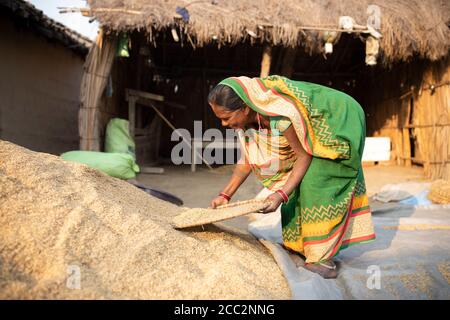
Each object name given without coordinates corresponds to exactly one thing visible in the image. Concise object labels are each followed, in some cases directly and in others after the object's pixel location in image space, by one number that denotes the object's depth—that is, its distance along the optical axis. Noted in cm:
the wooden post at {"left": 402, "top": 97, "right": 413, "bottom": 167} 647
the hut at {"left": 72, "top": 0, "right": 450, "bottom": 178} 465
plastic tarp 150
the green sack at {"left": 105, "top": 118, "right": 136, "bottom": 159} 540
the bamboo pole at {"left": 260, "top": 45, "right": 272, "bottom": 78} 527
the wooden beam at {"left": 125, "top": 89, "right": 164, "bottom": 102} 605
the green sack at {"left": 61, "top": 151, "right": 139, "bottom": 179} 367
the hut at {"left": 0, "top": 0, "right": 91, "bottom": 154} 541
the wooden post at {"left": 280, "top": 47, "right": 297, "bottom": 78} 639
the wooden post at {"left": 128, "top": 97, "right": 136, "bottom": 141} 594
